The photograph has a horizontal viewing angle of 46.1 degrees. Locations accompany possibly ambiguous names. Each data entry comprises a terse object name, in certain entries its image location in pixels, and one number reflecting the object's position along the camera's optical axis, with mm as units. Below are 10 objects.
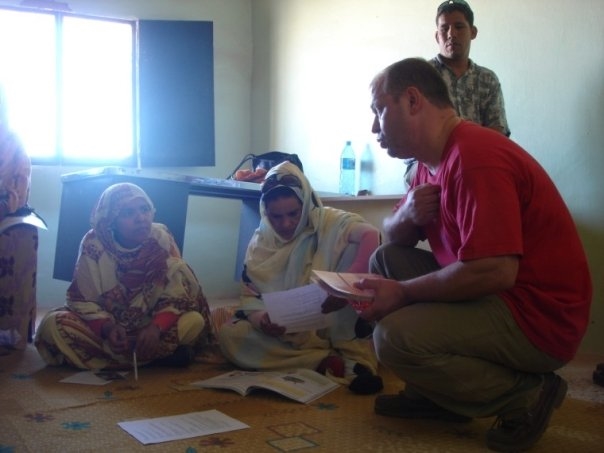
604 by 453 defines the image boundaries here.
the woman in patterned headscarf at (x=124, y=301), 2588
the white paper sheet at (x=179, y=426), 1724
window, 4441
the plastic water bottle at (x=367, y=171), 4066
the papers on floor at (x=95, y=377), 2389
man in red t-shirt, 1543
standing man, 2992
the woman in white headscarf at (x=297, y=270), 2441
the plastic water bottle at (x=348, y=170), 4191
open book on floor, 2125
